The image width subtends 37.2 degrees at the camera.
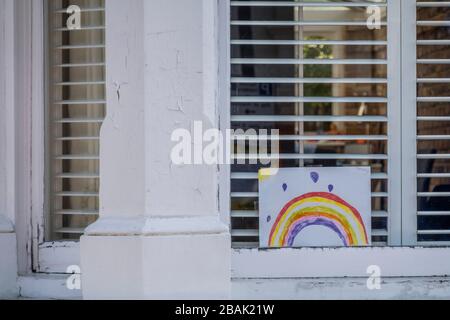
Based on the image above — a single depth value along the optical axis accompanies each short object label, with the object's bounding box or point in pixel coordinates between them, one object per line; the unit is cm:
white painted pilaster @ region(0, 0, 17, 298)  421
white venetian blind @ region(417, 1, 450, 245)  439
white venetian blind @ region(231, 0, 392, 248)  438
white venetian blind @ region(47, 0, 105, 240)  450
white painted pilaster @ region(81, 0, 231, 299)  370
